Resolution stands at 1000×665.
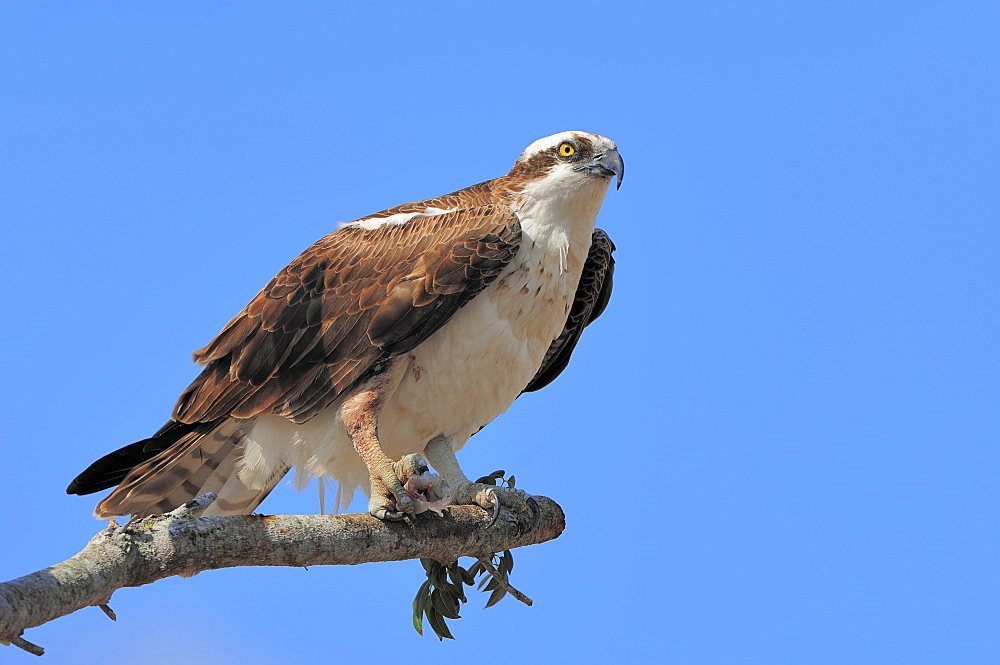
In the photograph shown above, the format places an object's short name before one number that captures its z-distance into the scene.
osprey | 12.98
